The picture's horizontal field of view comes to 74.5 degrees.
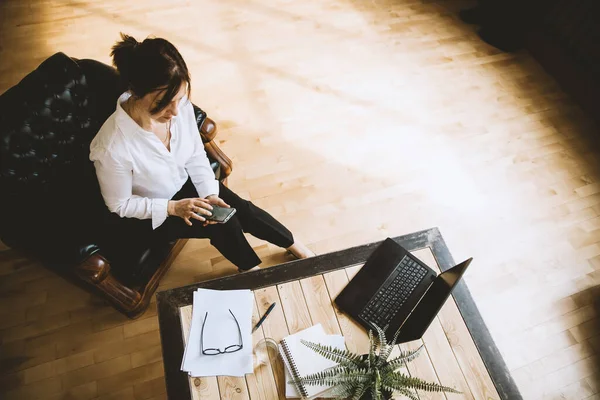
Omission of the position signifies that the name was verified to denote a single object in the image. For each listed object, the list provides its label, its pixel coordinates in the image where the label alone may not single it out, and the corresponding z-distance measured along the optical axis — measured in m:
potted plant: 1.05
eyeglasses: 1.28
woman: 1.25
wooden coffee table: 1.25
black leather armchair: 1.42
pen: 1.34
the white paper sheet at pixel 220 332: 1.26
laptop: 1.29
